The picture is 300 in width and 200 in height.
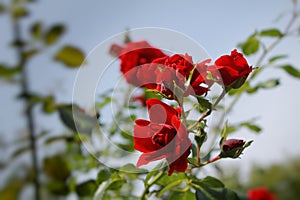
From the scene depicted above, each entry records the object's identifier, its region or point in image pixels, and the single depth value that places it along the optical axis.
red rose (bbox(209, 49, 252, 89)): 0.87
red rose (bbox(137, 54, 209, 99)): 0.87
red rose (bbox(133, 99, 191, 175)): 0.85
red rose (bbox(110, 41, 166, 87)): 0.98
